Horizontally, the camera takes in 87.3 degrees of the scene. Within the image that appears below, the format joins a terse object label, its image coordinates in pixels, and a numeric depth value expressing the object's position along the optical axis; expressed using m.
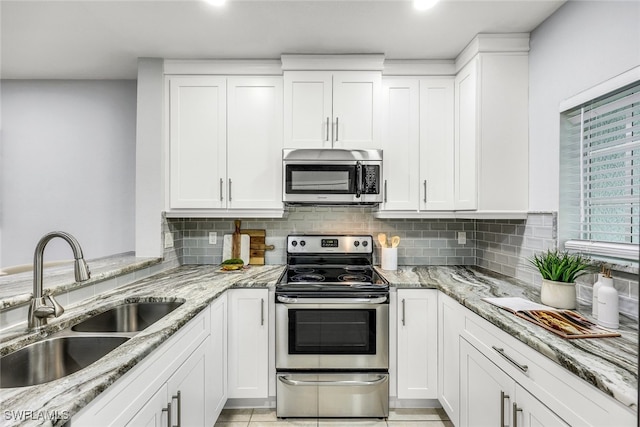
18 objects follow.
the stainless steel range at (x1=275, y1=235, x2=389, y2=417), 2.17
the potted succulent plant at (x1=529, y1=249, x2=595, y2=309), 1.54
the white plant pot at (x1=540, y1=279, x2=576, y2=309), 1.54
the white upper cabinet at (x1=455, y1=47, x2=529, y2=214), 2.21
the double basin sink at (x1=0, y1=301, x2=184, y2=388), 1.16
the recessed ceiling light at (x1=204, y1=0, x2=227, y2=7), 1.82
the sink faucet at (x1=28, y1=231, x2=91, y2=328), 1.27
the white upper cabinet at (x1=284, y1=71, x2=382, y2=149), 2.46
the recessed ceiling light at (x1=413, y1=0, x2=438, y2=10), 1.81
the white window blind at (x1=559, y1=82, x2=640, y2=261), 1.46
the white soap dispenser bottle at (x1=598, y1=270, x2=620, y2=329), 1.31
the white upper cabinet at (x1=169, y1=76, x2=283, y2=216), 2.53
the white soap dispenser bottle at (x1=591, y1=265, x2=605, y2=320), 1.38
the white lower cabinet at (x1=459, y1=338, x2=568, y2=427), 1.23
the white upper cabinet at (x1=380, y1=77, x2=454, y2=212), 2.54
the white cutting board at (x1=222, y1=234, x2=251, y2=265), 2.77
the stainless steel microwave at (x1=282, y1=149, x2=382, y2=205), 2.43
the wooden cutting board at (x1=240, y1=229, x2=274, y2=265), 2.82
